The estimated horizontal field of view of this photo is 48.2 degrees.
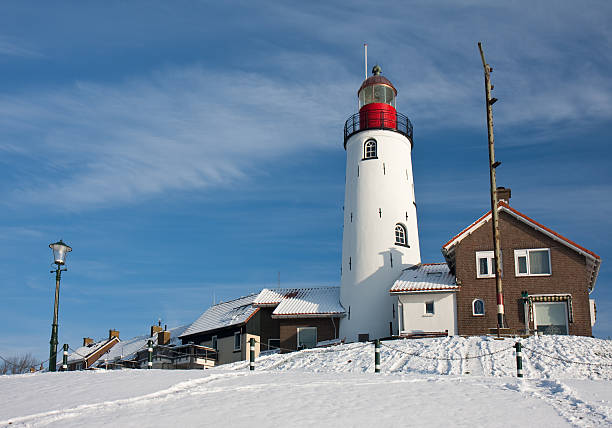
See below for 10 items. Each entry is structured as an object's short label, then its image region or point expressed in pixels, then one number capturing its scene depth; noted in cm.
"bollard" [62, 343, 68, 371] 2481
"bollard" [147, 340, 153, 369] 2418
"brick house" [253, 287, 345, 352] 4075
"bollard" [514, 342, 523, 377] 1929
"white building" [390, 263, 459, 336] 3550
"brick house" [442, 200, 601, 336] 3356
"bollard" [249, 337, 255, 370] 2211
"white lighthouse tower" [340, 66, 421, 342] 3962
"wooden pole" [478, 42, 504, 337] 3136
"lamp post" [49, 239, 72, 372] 2386
